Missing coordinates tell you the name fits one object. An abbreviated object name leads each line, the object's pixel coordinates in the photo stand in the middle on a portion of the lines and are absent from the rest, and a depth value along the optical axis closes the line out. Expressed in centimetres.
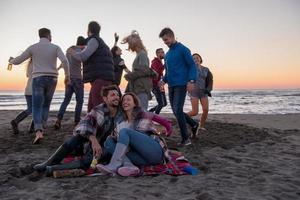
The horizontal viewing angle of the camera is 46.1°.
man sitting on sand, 411
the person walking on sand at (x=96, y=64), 555
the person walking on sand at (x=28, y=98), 721
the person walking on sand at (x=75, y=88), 729
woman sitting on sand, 399
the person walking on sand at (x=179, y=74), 575
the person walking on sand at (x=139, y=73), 615
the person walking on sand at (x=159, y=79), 839
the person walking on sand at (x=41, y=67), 604
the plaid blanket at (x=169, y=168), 406
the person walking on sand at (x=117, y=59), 787
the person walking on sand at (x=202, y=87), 764
